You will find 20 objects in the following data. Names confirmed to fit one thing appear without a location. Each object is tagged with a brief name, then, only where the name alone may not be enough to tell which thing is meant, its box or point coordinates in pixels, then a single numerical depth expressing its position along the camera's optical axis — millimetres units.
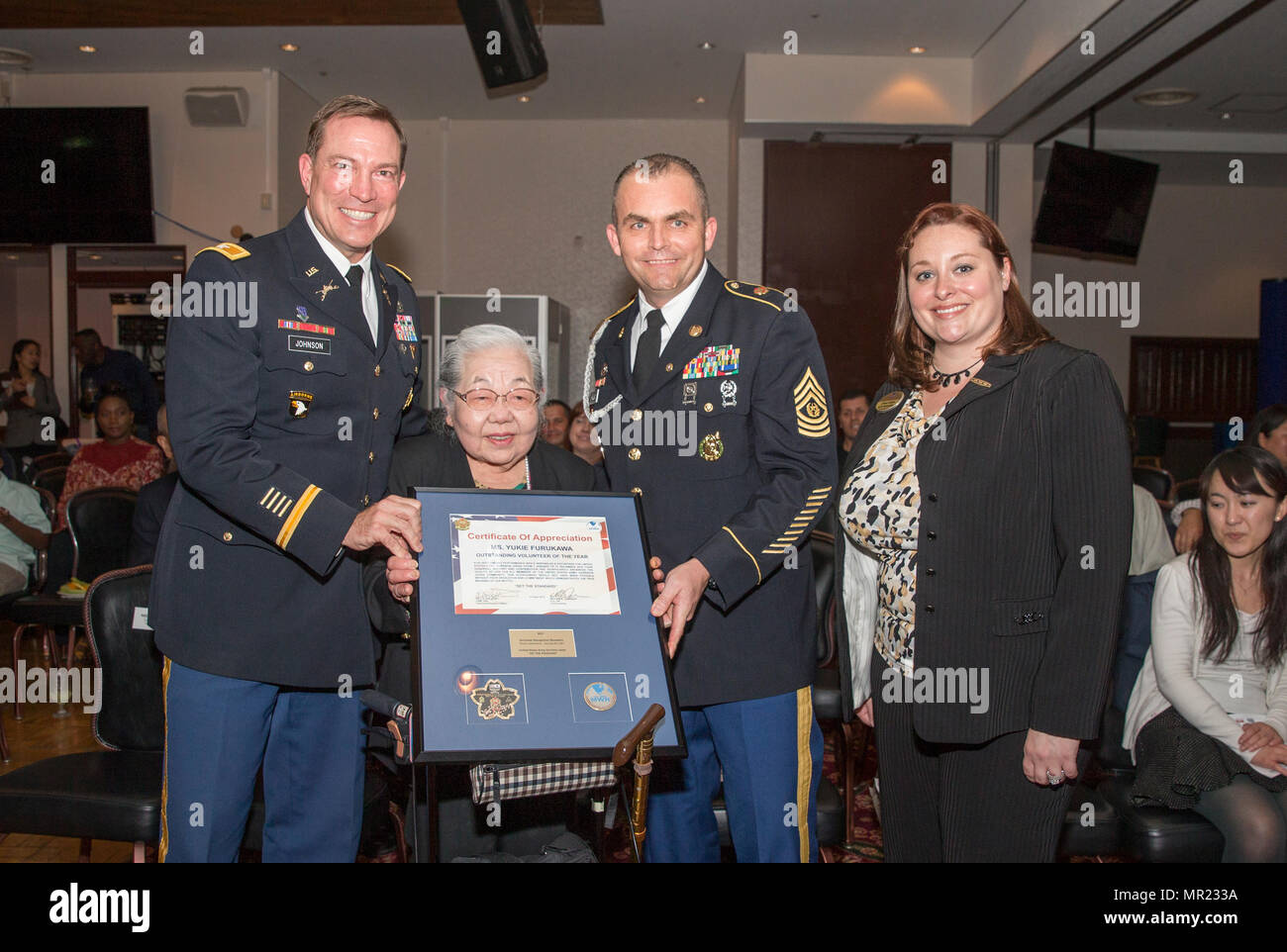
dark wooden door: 8195
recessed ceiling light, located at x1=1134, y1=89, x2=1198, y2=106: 8214
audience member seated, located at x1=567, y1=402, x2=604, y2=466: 5719
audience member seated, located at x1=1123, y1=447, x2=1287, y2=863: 2516
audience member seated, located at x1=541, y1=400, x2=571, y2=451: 6137
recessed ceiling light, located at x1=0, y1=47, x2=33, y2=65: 7727
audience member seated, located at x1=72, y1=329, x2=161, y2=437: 8023
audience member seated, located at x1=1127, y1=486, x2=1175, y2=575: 3994
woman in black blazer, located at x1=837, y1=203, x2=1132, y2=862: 1735
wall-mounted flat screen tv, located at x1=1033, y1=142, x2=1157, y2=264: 7945
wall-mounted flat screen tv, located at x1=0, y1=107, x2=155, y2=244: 8117
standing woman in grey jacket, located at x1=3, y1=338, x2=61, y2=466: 7949
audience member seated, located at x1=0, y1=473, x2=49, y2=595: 5117
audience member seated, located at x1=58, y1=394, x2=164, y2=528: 5746
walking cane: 1428
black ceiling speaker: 5699
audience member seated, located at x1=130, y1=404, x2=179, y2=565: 4090
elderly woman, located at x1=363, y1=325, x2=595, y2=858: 2041
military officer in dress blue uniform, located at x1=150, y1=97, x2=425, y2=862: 1802
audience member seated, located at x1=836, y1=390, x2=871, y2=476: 6355
